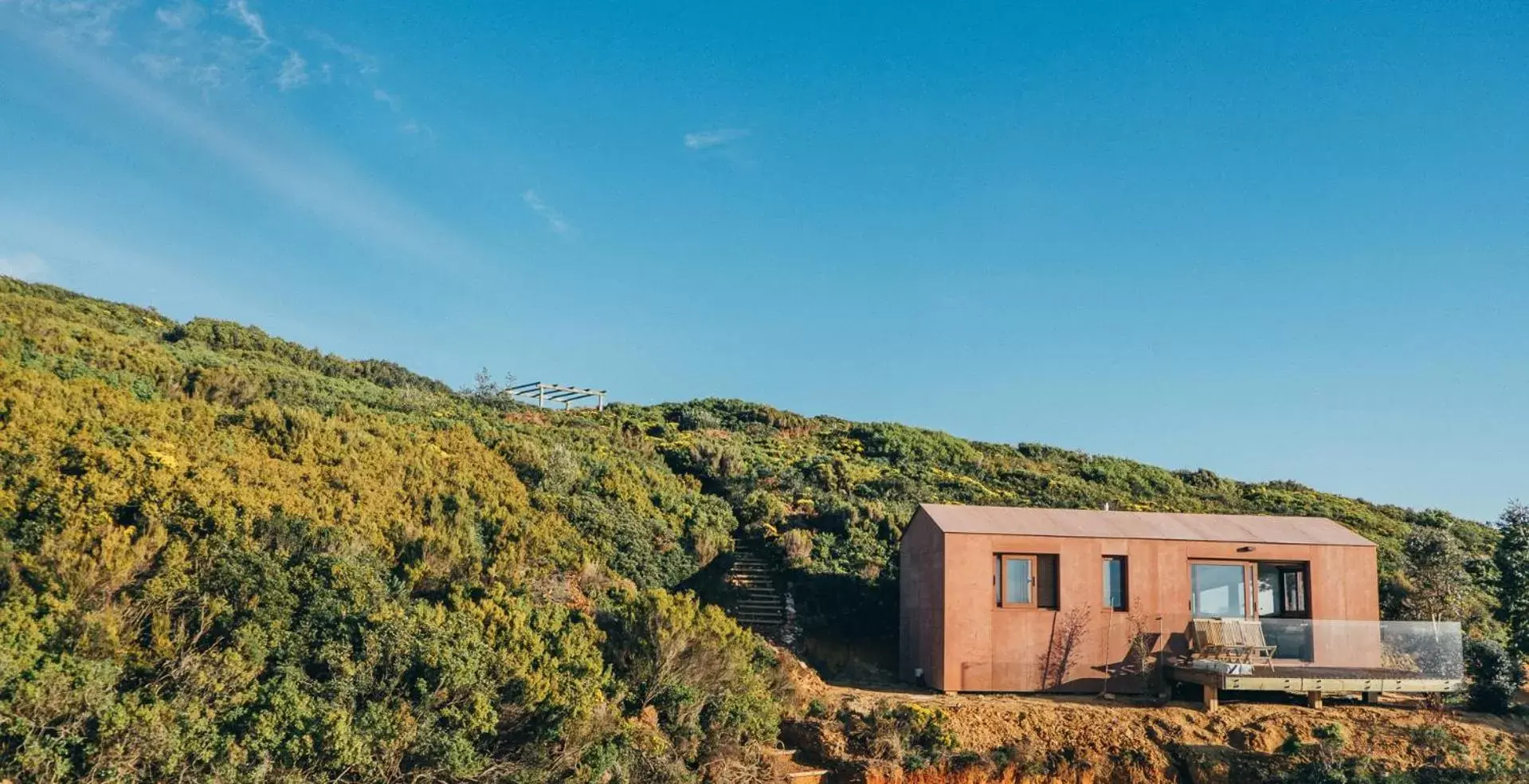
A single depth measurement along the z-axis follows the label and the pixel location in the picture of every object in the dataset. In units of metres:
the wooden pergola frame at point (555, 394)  35.28
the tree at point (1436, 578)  19.70
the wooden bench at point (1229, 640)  15.47
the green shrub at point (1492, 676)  15.41
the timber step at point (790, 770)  12.98
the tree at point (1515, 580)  17.83
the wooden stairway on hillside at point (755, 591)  18.75
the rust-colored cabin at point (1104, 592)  15.98
